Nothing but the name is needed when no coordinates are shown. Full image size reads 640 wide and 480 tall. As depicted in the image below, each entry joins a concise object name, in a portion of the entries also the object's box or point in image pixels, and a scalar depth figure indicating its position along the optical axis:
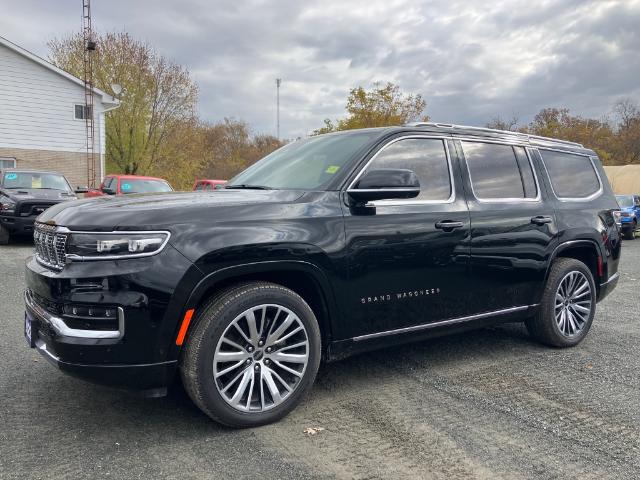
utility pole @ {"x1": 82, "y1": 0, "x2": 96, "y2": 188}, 22.80
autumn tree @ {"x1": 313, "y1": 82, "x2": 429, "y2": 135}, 27.61
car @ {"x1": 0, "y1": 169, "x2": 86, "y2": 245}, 11.02
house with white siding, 21.12
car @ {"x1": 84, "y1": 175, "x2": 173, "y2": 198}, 13.35
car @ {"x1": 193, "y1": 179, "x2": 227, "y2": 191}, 18.27
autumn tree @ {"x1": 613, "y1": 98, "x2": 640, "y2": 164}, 42.62
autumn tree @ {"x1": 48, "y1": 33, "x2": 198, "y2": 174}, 29.16
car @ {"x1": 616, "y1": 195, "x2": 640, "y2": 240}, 18.10
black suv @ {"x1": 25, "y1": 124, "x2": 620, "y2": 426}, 2.71
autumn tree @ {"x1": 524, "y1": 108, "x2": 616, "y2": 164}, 41.53
